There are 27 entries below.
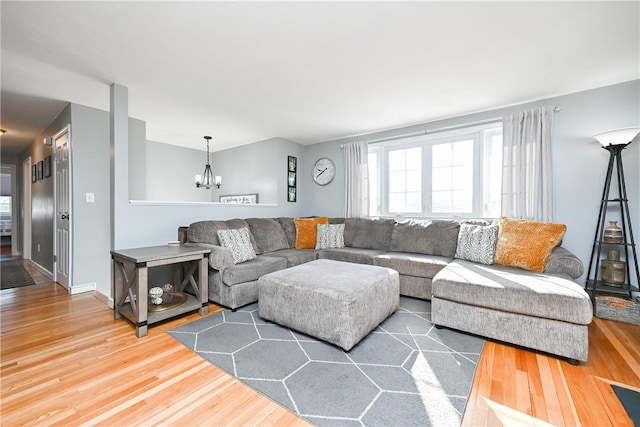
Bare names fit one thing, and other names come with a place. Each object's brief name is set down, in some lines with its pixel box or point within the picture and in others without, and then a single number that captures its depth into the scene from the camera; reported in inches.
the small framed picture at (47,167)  150.6
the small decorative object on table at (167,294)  99.7
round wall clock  187.8
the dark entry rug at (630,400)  51.6
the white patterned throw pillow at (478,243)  108.8
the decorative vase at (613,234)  97.6
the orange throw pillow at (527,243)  95.5
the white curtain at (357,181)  169.6
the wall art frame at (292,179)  191.3
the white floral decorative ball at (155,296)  95.4
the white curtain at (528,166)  115.2
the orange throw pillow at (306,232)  157.5
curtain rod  127.5
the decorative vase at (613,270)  98.1
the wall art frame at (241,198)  199.1
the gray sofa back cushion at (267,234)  141.6
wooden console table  83.4
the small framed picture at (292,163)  191.8
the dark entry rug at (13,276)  138.7
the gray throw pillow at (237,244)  114.5
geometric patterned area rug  52.9
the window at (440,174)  133.9
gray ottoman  74.9
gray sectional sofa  71.1
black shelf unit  95.7
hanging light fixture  165.9
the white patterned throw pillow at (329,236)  155.5
